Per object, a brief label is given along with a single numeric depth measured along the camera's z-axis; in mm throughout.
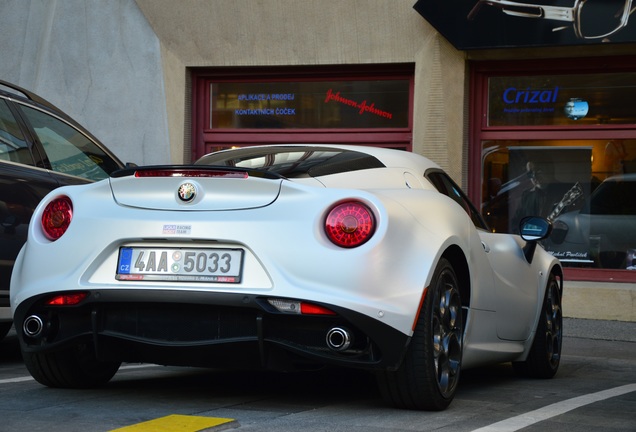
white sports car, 8496
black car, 12015
